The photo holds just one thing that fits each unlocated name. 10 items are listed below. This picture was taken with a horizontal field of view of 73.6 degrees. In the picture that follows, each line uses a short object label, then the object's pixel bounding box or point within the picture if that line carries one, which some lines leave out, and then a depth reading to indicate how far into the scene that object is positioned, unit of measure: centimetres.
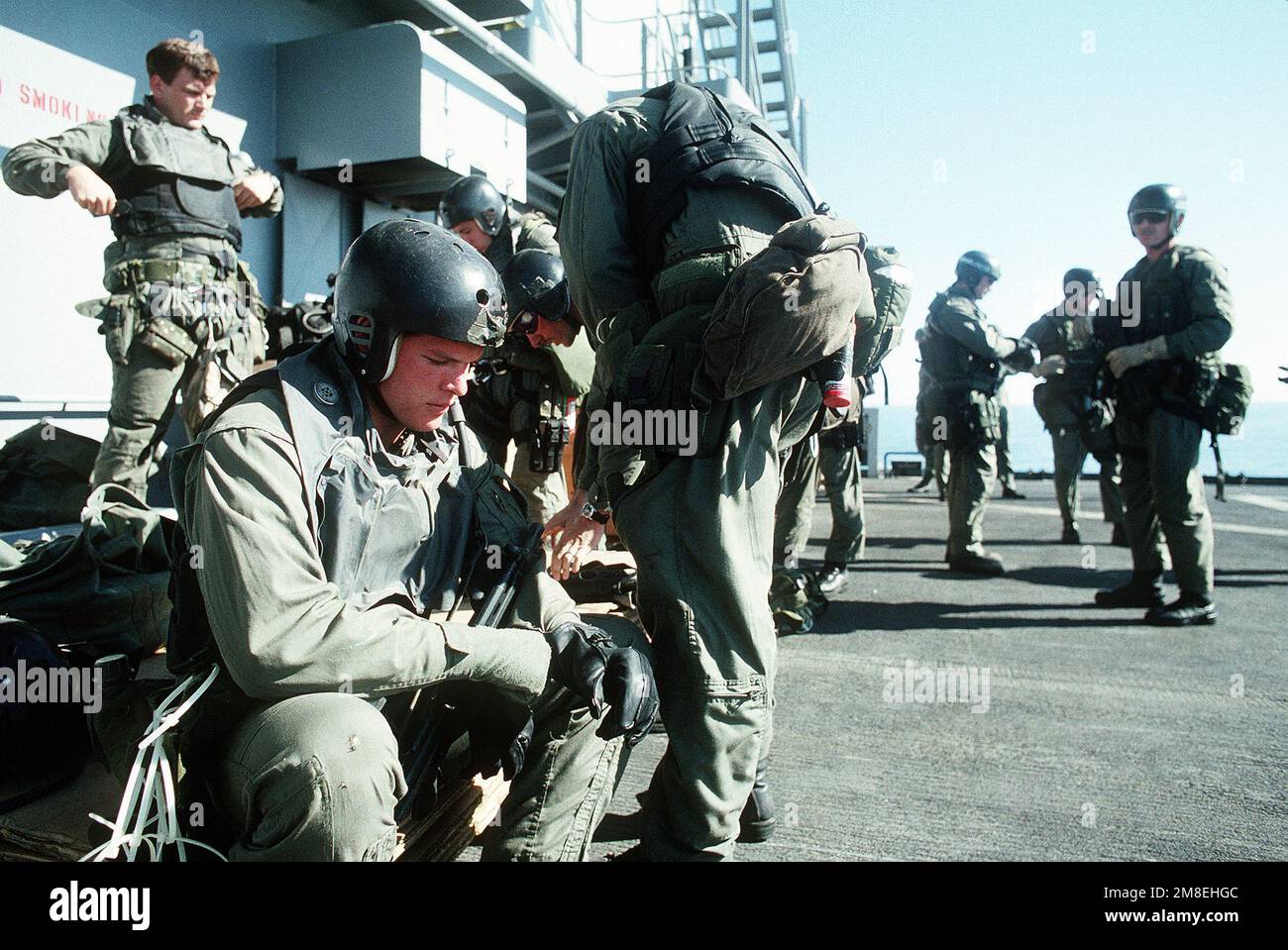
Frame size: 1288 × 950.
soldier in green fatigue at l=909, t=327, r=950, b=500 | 627
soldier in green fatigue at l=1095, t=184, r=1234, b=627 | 441
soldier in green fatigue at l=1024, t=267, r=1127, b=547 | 721
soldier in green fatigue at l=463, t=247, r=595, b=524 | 370
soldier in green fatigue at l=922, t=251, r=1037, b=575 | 593
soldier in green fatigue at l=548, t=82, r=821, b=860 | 184
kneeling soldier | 133
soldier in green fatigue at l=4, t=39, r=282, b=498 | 339
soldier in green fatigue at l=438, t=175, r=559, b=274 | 395
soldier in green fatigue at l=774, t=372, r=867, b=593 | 541
